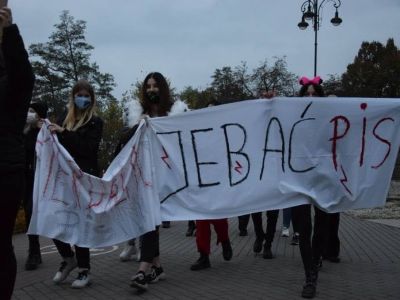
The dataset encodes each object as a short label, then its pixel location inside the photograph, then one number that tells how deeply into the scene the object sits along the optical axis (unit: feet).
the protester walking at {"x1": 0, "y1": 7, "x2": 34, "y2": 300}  10.35
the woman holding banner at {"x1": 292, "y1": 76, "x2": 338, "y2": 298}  16.56
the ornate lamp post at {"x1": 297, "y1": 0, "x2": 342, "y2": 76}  80.48
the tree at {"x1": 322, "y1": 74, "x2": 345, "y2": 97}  172.94
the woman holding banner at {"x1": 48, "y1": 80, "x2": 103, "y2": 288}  18.28
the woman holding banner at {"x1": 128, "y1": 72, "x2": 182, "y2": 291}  18.65
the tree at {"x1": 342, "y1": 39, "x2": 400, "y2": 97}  186.09
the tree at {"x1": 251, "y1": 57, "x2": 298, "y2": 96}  157.89
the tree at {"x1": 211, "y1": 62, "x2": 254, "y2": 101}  171.83
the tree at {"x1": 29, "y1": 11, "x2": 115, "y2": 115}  229.25
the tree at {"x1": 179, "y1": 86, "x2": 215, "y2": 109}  195.31
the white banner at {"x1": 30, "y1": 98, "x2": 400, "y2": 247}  18.11
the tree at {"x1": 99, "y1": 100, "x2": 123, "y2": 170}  88.69
